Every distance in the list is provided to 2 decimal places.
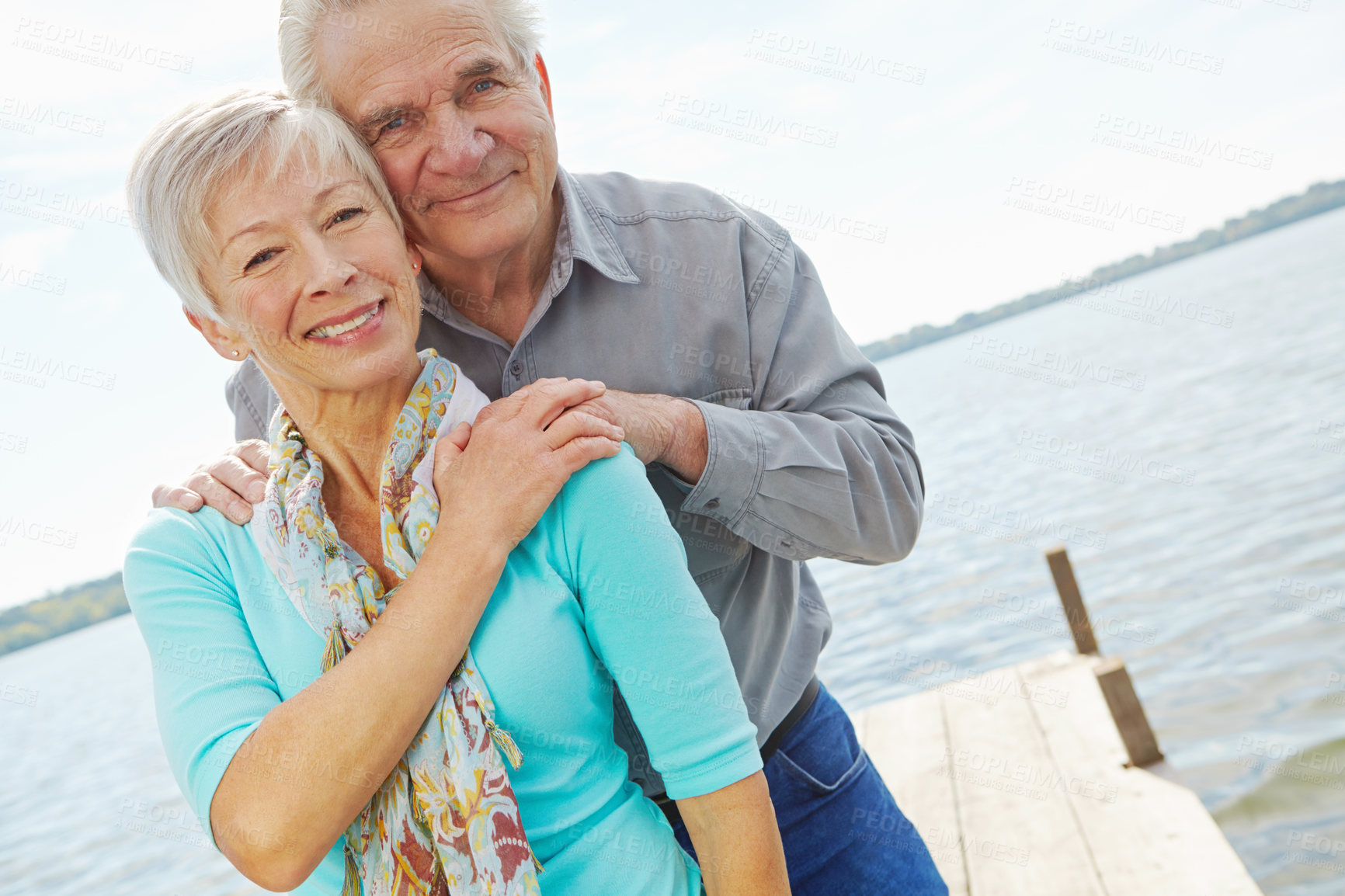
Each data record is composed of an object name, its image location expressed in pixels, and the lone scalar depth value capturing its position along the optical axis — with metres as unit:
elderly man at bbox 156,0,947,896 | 1.75
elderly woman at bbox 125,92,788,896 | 1.31
